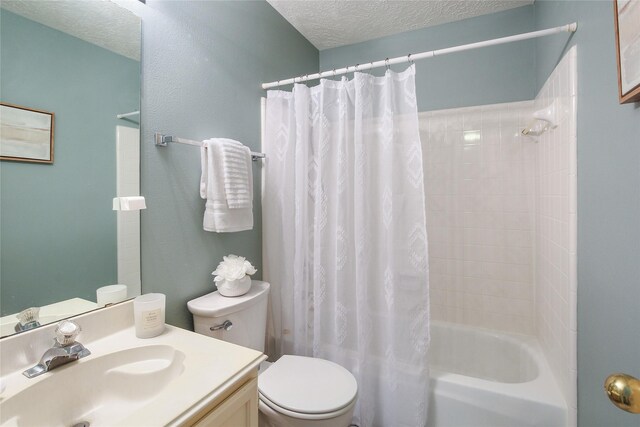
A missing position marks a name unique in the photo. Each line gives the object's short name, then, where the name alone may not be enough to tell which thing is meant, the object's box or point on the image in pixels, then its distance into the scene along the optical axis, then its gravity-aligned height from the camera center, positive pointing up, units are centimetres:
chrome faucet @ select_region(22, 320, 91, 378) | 83 -39
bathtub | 134 -88
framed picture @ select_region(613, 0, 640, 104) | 71 +40
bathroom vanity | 72 -45
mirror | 85 +19
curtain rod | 122 +73
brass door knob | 50 -31
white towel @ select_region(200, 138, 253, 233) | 139 +12
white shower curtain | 144 -13
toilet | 120 -75
